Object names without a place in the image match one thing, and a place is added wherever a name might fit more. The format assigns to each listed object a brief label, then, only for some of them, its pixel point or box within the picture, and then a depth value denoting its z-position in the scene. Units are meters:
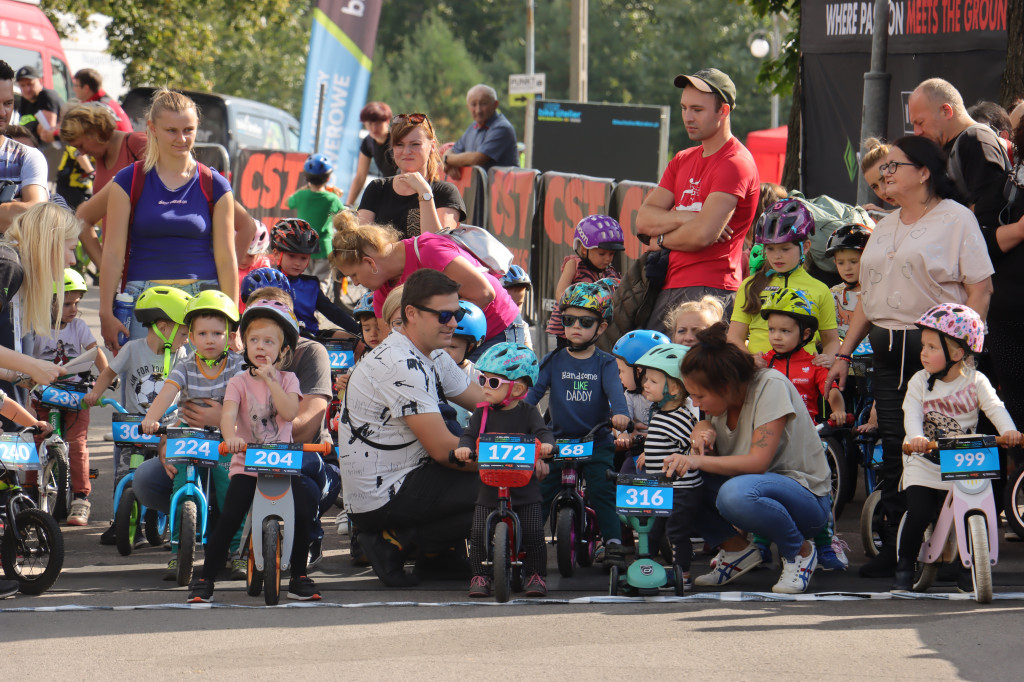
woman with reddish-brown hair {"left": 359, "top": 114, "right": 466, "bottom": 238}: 17.11
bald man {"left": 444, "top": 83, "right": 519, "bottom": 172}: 29.89
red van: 43.06
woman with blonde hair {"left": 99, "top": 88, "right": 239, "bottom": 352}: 15.86
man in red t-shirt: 15.54
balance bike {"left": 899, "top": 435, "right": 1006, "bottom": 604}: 12.33
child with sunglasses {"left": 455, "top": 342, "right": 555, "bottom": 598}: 13.07
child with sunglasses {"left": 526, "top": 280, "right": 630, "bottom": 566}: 14.33
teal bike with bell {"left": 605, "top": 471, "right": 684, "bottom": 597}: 12.41
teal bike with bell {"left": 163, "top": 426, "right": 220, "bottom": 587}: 13.17
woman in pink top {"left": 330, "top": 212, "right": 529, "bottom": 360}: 15.14
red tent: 46.49
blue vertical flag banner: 44.87
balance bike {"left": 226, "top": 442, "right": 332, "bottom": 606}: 12.57
